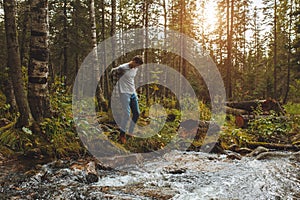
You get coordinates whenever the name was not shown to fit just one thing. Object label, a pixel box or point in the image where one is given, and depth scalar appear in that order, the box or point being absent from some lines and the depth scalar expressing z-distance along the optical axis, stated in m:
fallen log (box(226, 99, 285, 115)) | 13.69
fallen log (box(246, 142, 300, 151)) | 8.05
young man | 6.53
